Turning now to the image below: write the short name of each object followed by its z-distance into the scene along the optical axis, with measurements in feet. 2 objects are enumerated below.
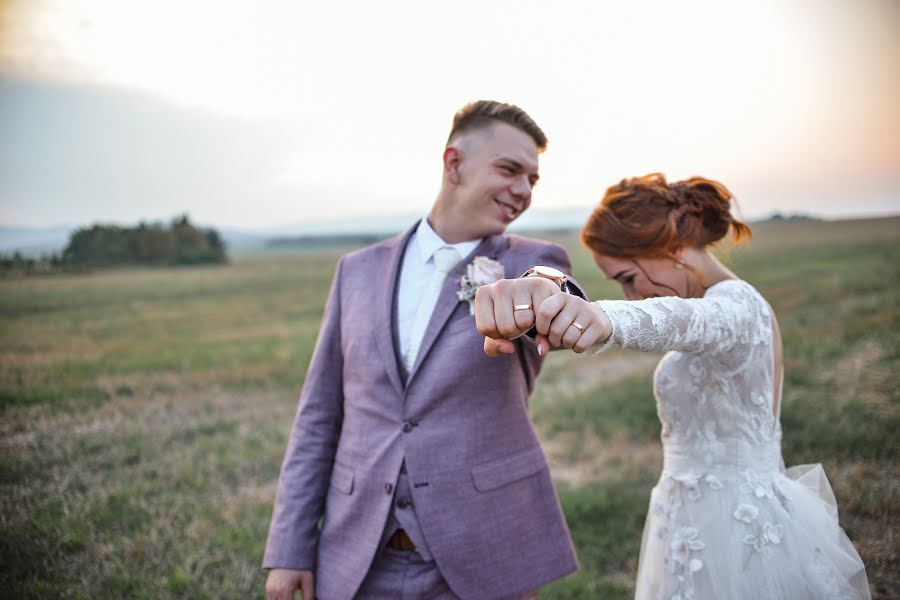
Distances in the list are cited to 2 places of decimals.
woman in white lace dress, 7.06
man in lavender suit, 7.26
